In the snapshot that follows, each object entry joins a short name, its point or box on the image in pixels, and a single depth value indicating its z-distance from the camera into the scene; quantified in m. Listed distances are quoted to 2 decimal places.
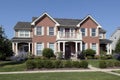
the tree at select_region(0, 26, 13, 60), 17.45
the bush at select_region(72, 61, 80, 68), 15.75
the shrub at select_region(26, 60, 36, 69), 14.94
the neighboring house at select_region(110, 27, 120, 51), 38.68
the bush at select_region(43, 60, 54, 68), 15.27
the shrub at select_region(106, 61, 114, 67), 16.33
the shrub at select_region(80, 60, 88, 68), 15.88
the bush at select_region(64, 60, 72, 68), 15.56
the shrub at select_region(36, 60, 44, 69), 15.12
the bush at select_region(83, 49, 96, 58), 24.67
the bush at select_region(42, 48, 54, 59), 23.71
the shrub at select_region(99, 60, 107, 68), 16.10
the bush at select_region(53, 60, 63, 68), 15.46
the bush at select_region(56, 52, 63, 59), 23.67
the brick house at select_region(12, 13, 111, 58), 24.49
